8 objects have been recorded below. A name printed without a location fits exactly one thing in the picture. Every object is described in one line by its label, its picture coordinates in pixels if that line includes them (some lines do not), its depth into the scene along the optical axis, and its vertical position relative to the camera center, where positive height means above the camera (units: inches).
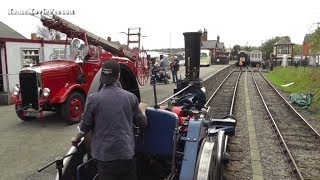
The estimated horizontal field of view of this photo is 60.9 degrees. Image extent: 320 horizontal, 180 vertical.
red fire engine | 280.7 -17.5
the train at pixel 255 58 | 1807.3 +33.1
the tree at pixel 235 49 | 3080.2 +158.0
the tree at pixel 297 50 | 2746.2 +129.5
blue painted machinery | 110.8 -38.5
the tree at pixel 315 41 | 695.5 +56.1
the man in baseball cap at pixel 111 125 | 97.7 -22.2
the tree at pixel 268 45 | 2952.5 +200.3
